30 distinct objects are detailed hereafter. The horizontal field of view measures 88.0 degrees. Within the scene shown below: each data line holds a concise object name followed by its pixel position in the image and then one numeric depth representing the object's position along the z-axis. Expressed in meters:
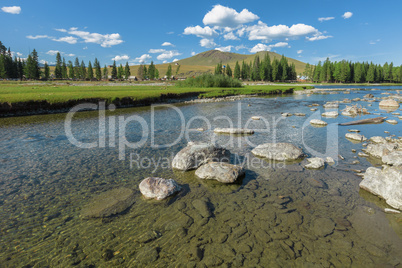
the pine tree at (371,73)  143.89
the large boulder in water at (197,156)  10.70
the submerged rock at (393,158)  10.59
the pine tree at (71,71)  132.71
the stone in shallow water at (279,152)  12.22
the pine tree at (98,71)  142.38
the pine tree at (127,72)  149.73
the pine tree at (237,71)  155.75
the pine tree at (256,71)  150.31
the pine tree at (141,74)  176.18
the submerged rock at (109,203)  7.09
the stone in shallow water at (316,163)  10.87
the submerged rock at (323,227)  6.23
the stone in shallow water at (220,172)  9.36
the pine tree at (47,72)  119.33
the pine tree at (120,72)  151.38
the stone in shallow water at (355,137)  15.64
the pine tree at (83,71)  140.62
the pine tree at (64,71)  134.62
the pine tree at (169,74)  162.89
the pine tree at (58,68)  129.32
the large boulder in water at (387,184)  7.50
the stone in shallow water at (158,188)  8.10
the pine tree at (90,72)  137.75
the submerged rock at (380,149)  11.93
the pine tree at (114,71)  153.18
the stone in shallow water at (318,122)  21.95
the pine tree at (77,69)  140.88
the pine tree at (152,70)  160.39
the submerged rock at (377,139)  14.77
